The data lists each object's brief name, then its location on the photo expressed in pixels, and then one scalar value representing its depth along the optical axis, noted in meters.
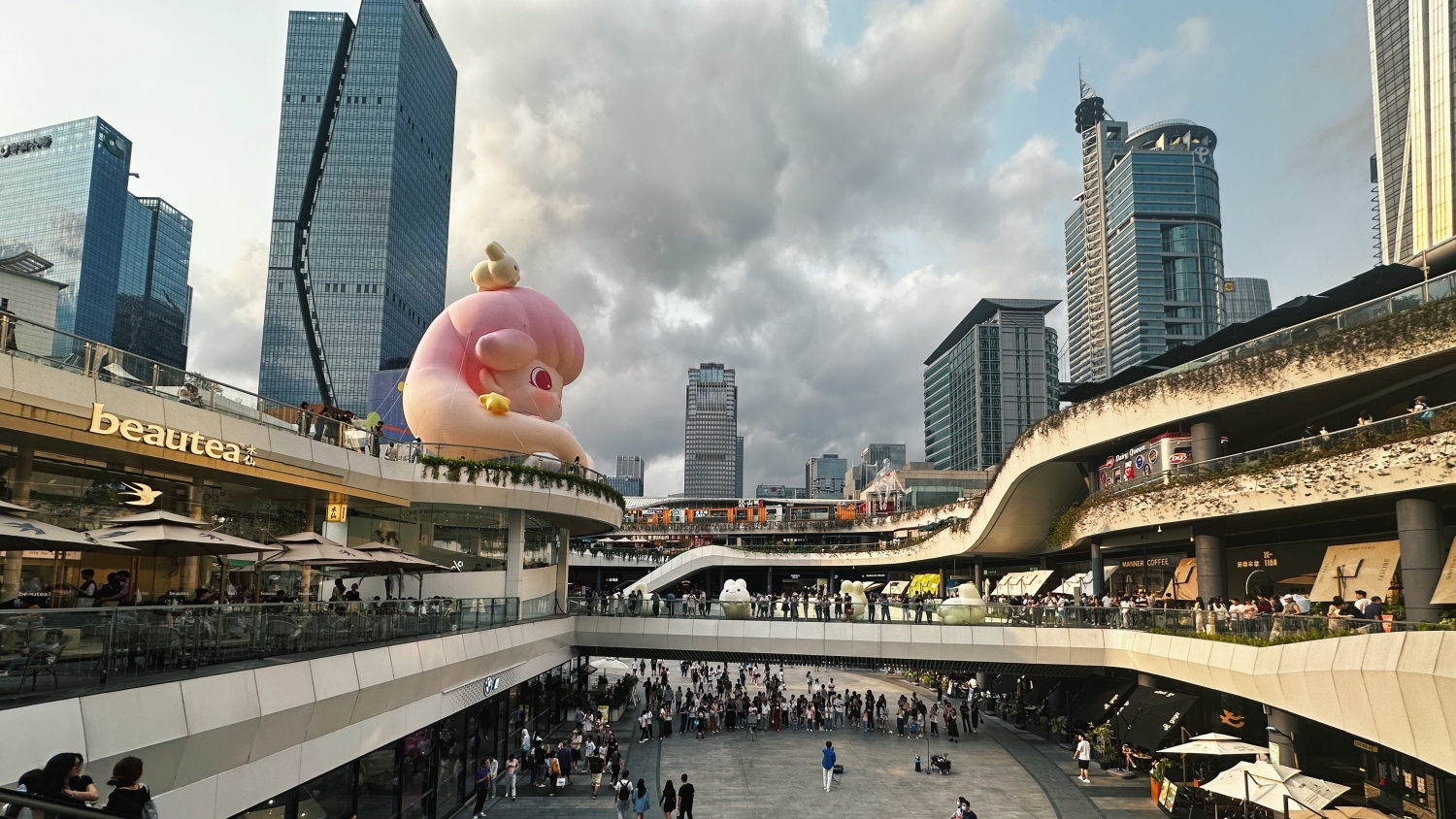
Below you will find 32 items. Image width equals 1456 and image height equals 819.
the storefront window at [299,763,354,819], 13.96
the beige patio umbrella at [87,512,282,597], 10.82
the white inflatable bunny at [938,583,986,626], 25.83
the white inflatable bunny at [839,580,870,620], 26.91
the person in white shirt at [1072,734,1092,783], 22.73
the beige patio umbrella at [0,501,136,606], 8.62
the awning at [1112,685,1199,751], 21.17
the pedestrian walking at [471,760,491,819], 19.70
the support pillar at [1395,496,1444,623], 17.78
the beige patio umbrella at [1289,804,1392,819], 15.20
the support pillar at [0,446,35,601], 13.93
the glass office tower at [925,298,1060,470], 173.38
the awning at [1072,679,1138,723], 25.48
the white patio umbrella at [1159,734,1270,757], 16.48
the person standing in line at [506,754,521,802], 21.19
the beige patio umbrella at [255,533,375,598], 14.16
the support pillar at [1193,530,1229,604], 24.33
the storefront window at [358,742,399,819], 15.78
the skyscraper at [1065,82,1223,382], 168.00
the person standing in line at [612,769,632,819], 18.97
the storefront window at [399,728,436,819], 17.58
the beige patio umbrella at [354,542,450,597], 16.48
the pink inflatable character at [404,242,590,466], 25.41
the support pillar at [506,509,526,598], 26.22
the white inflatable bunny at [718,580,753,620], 27.61
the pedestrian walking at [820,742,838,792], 21.47
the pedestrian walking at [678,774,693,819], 17.94
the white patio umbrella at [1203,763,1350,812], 13.70
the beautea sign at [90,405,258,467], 13.49
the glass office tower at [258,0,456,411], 133.38
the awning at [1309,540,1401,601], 20.97
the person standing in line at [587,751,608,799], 21.53
